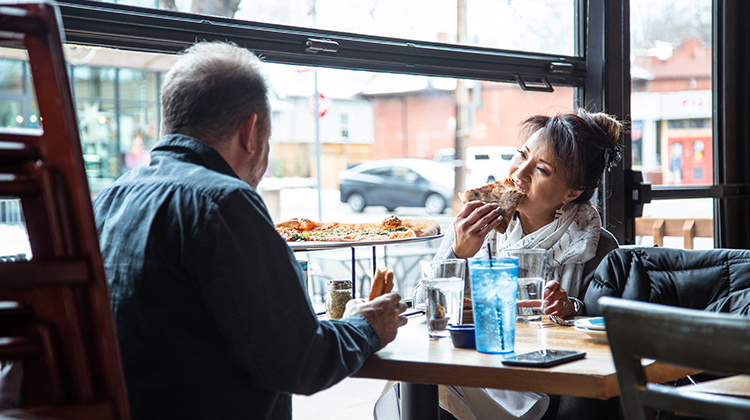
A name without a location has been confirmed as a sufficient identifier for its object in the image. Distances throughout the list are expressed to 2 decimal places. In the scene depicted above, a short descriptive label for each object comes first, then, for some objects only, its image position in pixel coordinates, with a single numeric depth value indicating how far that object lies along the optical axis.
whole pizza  2.06
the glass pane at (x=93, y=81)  2.22
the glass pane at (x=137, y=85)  2.29
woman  2.12
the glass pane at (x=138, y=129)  2.41
